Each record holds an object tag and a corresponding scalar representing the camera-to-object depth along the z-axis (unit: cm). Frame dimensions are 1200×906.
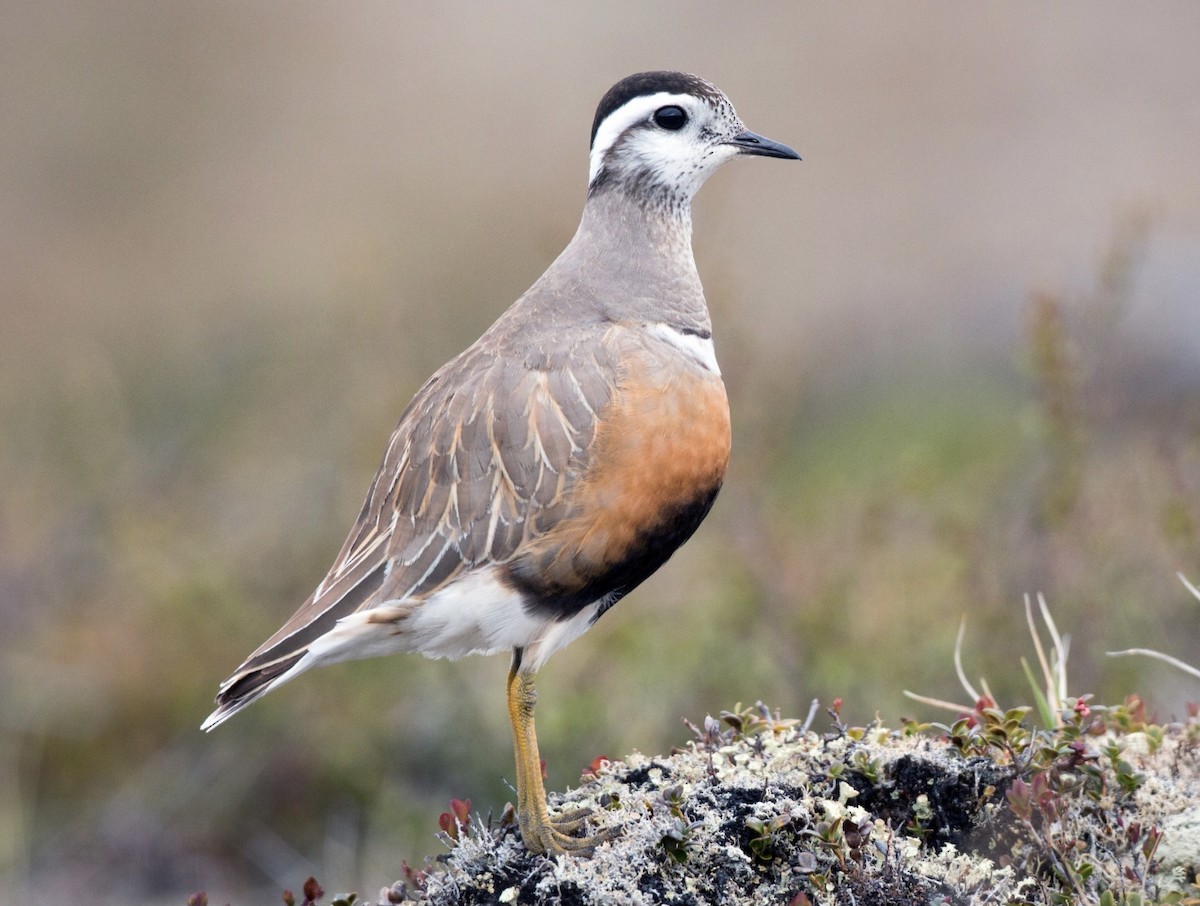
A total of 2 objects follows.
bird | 864
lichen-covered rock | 730
